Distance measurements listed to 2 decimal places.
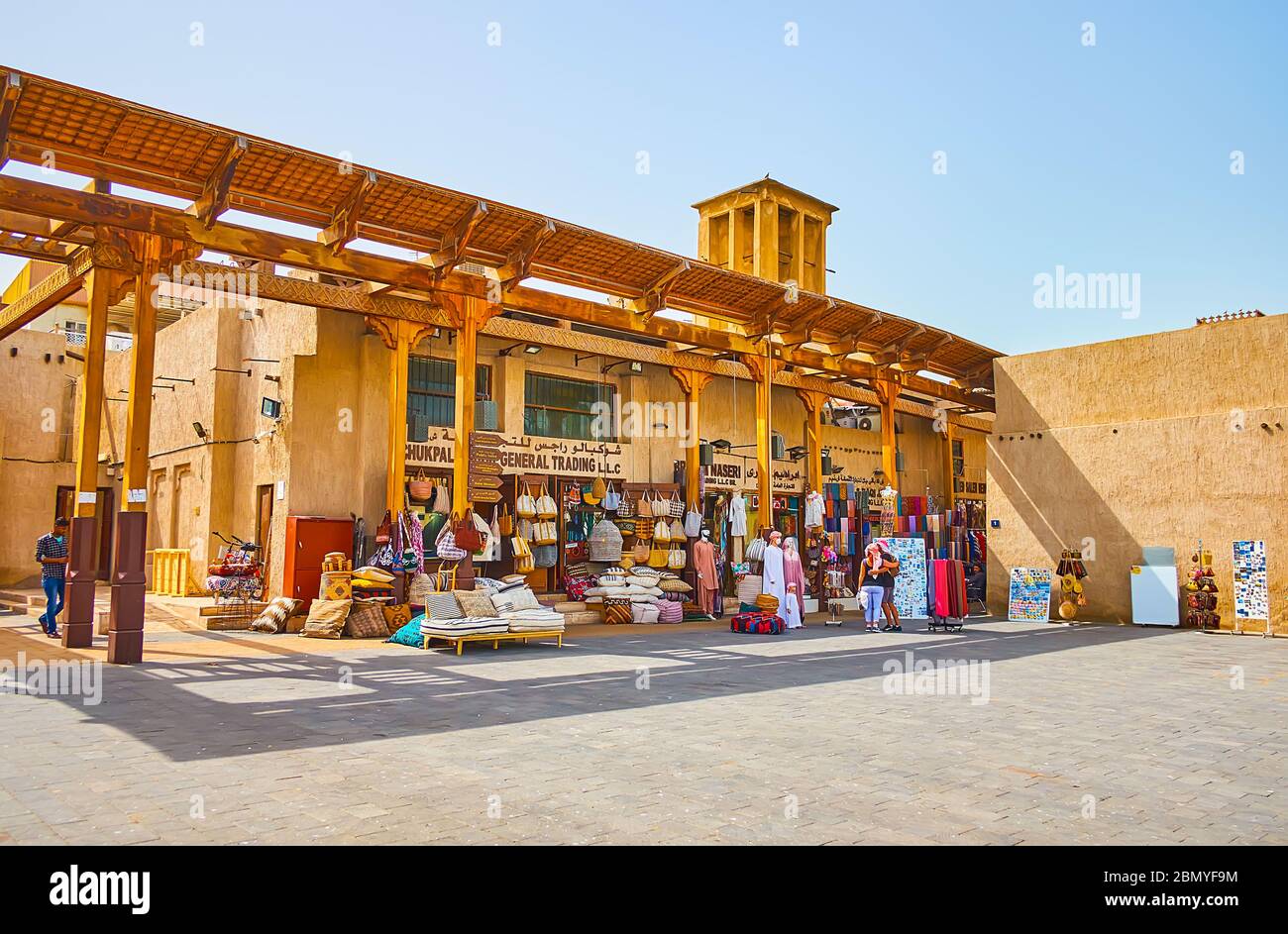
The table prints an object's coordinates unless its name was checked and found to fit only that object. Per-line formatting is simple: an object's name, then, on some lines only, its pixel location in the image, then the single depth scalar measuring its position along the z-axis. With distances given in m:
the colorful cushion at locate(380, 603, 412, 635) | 14.23
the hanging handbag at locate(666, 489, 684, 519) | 18.80
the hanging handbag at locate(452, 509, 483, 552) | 14.18
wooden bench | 12.23
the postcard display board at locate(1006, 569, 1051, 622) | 18.48
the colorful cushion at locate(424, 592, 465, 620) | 12.53
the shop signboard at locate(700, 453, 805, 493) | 20.71
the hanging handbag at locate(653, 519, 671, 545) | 18.39
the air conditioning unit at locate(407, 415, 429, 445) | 16.30
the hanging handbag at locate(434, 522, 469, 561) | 14.14
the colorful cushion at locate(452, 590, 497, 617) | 12.72
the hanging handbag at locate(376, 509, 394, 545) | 14.34
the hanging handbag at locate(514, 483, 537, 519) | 16.94
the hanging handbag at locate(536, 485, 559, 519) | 17.31
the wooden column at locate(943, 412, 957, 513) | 27.38
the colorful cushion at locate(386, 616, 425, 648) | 12.85
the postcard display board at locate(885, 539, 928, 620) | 18.03
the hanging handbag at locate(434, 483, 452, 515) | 15.98
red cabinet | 14.59
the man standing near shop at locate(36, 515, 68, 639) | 13.13
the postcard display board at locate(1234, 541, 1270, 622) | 15.59
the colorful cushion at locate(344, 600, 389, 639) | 13.92
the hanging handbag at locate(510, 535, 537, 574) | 16.59
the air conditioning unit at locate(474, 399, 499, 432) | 16.69
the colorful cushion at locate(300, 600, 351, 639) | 13.69
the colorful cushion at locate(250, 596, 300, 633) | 14.32
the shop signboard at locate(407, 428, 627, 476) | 16.33
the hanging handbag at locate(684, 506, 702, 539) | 18.64
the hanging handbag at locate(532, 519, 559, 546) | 17.19
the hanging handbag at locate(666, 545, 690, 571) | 18.62
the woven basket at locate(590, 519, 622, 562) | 18.16
